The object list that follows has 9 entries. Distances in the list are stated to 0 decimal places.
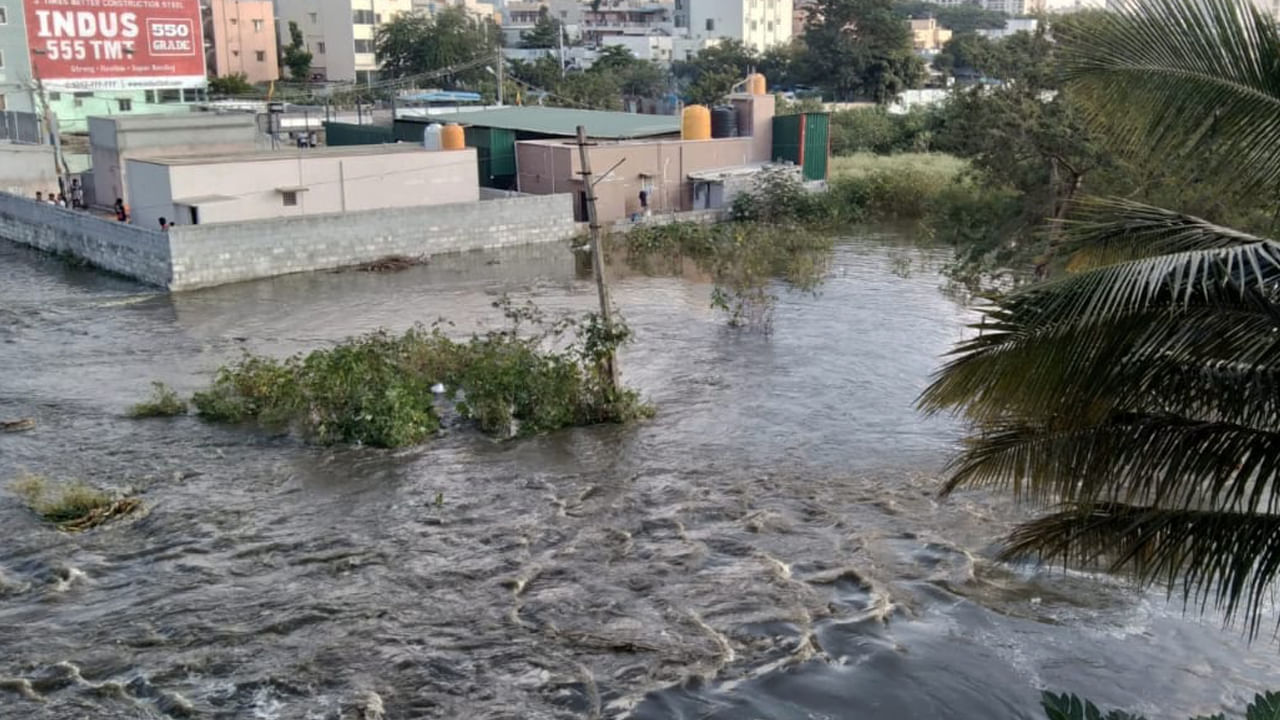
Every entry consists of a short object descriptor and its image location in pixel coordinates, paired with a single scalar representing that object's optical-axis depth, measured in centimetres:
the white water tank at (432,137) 3200
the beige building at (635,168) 3189
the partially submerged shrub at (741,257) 2175
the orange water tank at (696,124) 3466
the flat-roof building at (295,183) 2578
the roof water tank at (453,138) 3153
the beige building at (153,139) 2964
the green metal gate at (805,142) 3581
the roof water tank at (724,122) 3641
